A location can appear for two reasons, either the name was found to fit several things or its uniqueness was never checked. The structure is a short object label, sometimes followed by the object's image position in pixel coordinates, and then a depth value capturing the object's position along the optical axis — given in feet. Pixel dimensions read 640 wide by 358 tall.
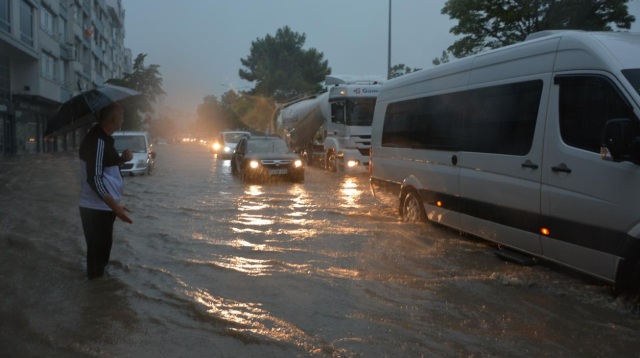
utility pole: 98.50
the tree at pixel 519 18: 57.93
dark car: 60.80
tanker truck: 70.44
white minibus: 15.96
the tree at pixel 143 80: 172.55
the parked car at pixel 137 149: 65.92
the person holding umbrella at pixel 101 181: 17.54
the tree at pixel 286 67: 243.60
